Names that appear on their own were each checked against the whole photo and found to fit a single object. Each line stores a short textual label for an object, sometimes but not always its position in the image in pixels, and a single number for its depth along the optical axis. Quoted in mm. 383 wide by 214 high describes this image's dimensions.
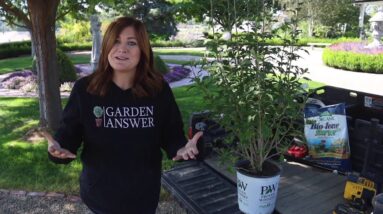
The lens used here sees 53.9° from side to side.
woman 2150
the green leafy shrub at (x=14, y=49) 26133
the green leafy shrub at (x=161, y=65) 14202
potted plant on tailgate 2852
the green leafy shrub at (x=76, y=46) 30703
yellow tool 2691
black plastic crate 2887
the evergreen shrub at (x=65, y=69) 12352
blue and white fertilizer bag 3254
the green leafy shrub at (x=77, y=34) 34719
